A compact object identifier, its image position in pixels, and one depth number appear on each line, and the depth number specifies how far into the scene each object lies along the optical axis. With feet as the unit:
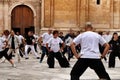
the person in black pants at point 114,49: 37.08
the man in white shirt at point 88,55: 21.41
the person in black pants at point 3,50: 37.41
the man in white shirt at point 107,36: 59.86
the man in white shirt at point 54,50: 36.73
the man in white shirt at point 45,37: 47.91
